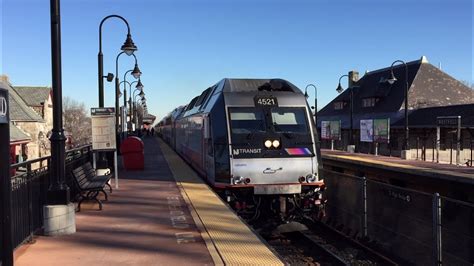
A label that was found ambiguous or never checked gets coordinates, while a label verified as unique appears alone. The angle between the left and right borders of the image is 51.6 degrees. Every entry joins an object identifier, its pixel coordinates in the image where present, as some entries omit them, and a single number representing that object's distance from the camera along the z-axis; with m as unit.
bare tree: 96.51
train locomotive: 10.91
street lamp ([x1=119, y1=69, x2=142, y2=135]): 25.27
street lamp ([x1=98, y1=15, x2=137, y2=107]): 16.27
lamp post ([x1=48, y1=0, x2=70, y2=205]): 7.15
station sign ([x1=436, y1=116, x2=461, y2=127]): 26.42
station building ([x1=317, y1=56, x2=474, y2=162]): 41.12
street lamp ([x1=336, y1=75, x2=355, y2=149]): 43.57
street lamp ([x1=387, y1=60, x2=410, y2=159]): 28.25
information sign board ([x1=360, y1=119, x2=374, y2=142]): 33.69
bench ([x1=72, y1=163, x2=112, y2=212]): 9.52
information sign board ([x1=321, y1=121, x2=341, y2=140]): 39.35
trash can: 18.38
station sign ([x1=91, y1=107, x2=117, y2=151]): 12.73
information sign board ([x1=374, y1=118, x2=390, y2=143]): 31.81
